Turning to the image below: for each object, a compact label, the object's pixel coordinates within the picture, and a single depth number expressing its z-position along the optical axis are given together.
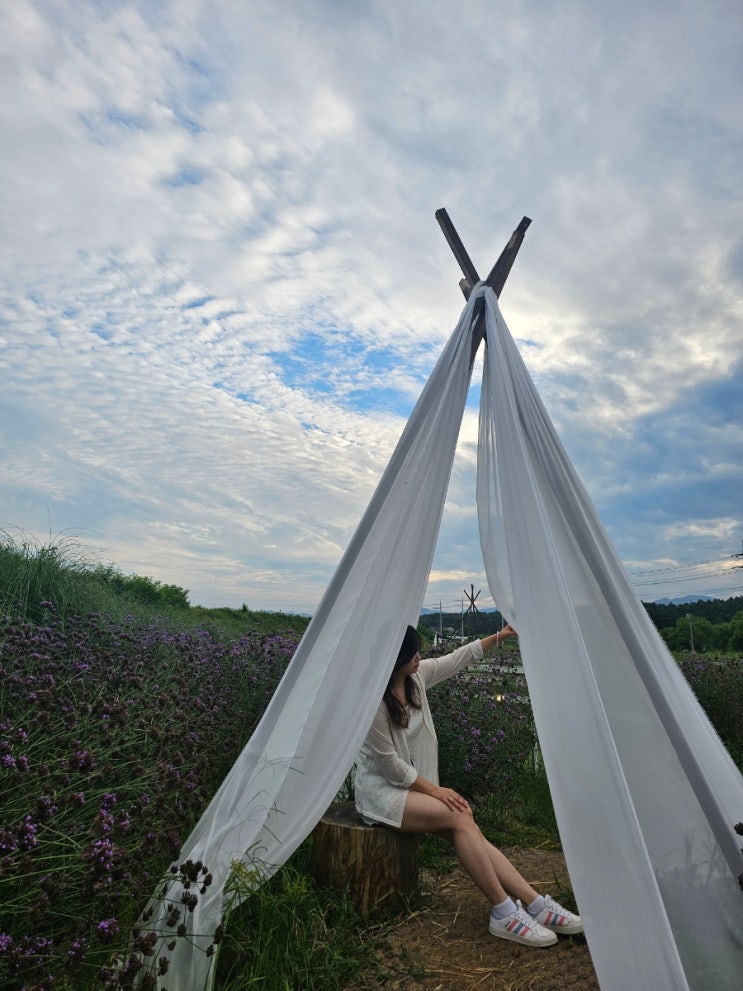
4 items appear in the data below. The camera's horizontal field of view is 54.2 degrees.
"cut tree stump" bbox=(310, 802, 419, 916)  2.93
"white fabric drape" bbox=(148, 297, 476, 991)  2.60
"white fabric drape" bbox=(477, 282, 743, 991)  2.07
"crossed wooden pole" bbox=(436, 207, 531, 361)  3.53
